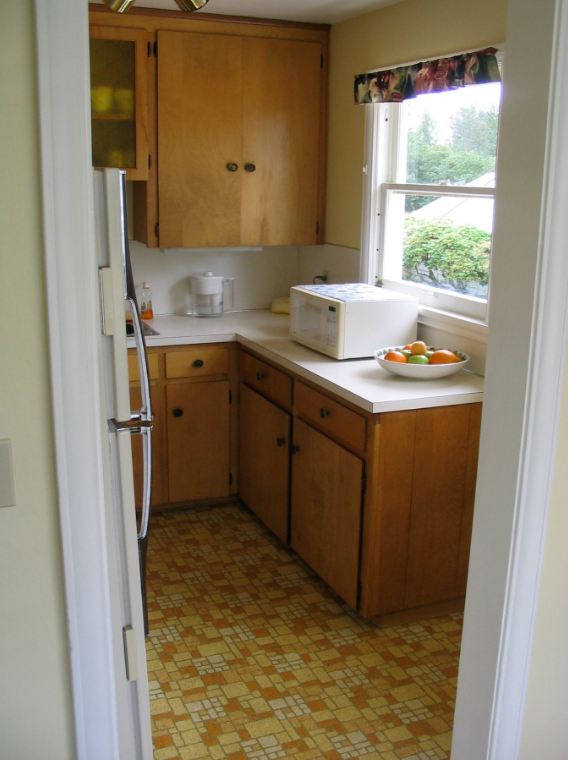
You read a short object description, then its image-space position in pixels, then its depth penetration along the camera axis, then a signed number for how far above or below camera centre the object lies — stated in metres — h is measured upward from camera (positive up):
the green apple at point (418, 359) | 3.16 -0.61
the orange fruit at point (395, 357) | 3.16 -0.60
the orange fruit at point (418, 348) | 3.23 -0.58
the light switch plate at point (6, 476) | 1.40 -0.47
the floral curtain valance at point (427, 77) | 2.97 +0.42
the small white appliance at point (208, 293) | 4.27 -0.52
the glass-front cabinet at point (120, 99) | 3.71 +0.37
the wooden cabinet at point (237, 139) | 3.87 +0.22
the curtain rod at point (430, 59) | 2.94 +0.50
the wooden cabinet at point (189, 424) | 3.87 -1.08
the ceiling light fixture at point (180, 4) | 1.76 +0.37
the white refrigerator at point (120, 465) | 1.65 -0.56
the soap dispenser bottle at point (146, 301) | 4.23 -0.56
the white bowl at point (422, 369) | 3.09 -0.63
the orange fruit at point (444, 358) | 3.15 -0.60
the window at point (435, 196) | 3.20 -0.02
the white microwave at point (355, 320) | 3.37 -0.51
